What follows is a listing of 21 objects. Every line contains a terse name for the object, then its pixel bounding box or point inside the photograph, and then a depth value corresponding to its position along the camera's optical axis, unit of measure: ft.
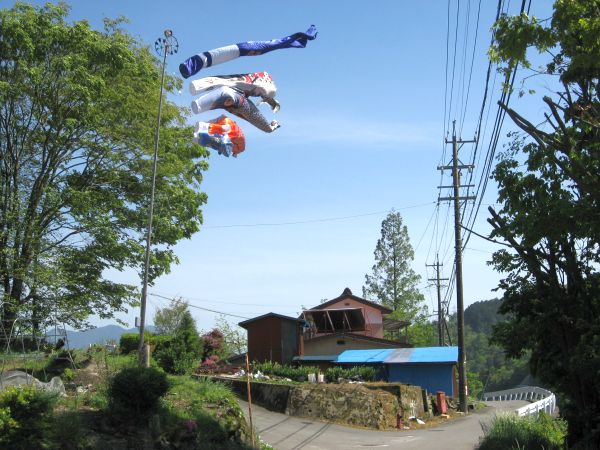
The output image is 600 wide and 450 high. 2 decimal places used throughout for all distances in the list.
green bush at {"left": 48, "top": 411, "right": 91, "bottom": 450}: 40.73
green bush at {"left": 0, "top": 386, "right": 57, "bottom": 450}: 38.22
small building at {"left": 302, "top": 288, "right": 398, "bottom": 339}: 150.10
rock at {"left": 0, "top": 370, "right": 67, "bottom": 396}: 49.55
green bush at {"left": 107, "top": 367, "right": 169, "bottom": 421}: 48.78
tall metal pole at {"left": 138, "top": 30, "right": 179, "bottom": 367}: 59.68
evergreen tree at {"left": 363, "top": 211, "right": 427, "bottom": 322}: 231.30
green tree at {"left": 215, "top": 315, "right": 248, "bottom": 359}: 185.16
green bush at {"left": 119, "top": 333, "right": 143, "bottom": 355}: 94.29
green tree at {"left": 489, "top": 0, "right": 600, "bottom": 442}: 34.86
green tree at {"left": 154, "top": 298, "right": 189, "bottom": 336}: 185.68
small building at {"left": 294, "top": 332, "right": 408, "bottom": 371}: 134.31
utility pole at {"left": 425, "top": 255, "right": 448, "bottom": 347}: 187.21
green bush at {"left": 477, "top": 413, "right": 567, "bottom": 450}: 53.01
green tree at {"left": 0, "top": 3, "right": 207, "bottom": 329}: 83.66
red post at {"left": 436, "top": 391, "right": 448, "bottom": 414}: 102.40
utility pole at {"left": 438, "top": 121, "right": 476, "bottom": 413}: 105.40
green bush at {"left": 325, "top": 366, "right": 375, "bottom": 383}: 104.01
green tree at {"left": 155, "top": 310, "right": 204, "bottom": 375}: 73.77
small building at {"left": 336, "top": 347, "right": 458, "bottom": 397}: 118.93
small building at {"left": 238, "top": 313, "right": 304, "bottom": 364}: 133.49
